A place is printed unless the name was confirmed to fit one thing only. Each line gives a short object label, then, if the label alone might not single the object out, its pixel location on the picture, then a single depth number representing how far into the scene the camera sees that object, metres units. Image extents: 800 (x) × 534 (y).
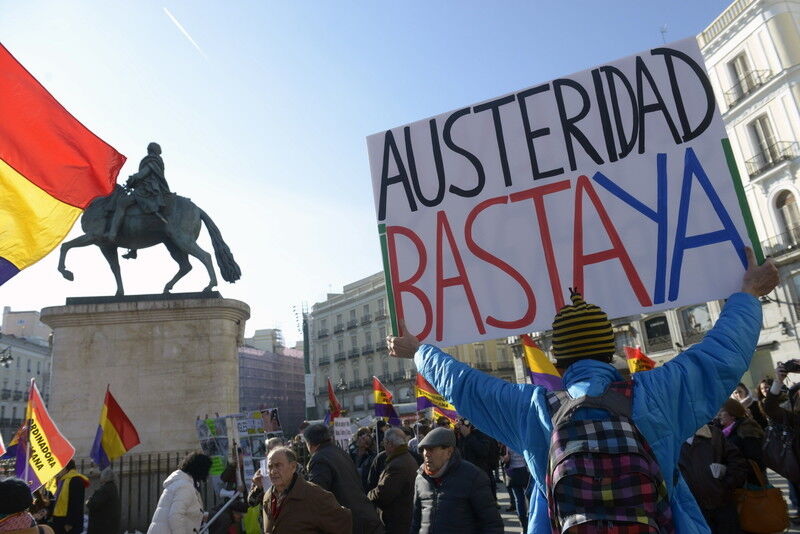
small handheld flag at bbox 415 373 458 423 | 12.91
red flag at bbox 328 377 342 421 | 13.19
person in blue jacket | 1.81
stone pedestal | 9.84
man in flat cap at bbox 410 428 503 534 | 3.69
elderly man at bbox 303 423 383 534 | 4.68
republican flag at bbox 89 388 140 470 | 8.00
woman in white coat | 4.88
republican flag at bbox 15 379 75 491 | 6.39
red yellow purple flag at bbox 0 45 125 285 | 3.34
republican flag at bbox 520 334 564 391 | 6.93
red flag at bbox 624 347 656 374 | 10.28
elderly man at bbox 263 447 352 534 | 3.65
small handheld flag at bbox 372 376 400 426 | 13.80
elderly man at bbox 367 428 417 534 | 5.30
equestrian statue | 10.90
